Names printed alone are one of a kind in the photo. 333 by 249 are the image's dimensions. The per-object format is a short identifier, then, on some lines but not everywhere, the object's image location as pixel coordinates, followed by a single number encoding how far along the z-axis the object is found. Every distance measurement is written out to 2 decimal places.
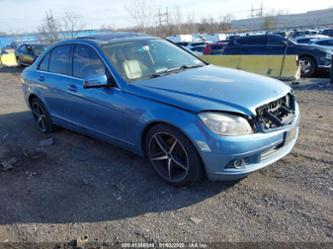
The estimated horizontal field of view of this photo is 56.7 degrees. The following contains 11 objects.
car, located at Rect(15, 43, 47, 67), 16.49
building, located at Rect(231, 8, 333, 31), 64.69
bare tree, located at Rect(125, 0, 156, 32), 24.87
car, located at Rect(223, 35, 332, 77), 9.89
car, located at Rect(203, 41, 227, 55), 12.91
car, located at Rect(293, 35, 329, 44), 18.78
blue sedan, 2.99
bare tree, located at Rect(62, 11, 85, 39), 24.44
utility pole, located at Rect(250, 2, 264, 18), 96.43
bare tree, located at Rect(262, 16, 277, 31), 54.90
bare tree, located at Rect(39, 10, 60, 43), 25.78
